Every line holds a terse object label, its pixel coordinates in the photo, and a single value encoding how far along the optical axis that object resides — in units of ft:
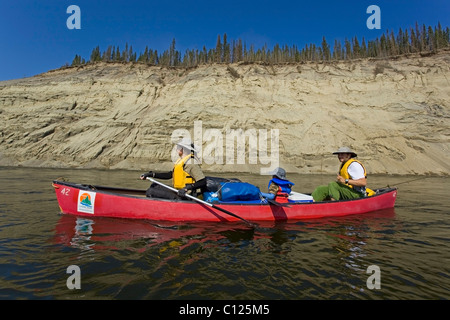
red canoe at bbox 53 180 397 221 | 17.39
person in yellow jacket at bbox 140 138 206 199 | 17.33
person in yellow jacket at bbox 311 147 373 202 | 20.06
